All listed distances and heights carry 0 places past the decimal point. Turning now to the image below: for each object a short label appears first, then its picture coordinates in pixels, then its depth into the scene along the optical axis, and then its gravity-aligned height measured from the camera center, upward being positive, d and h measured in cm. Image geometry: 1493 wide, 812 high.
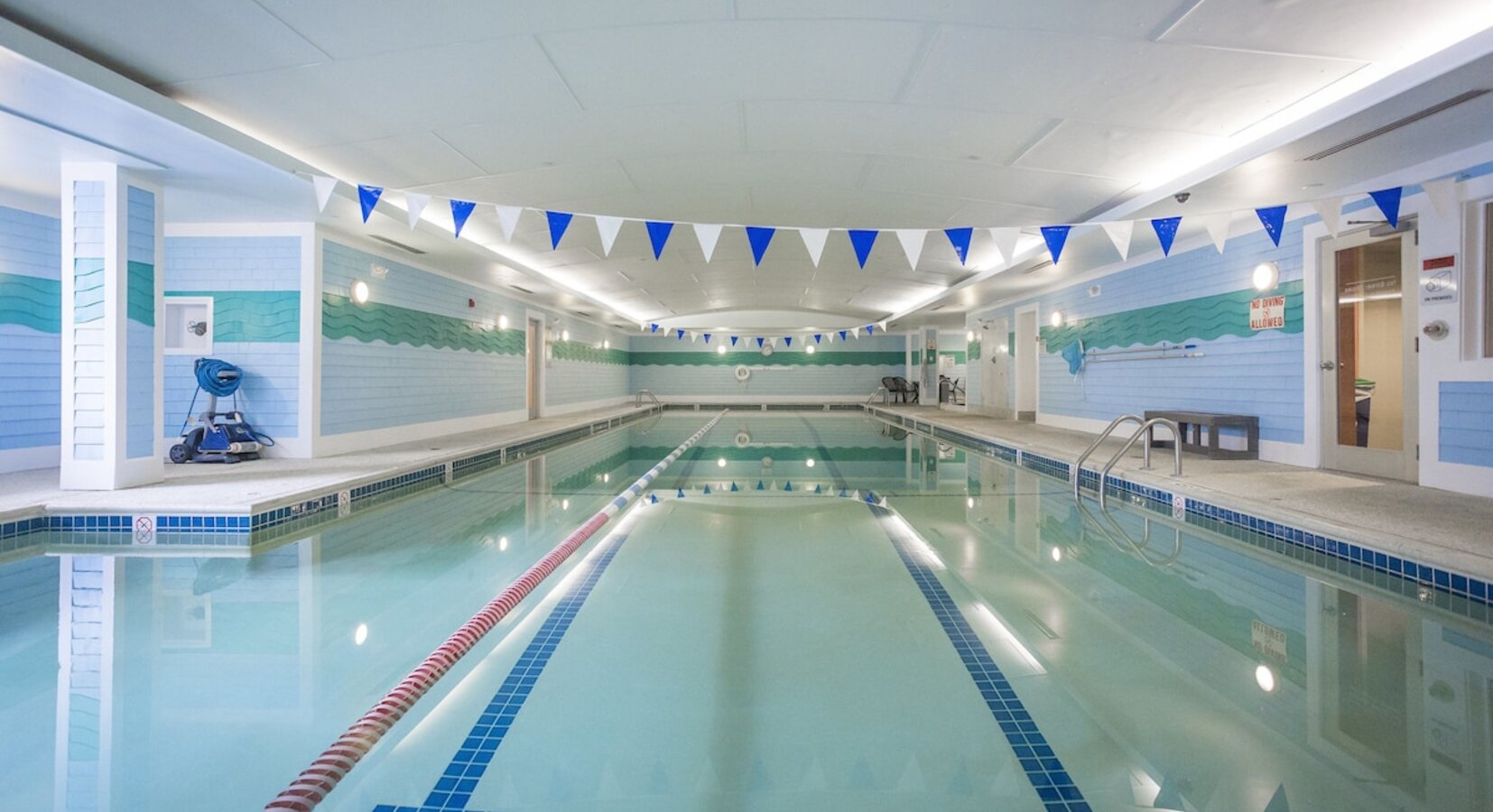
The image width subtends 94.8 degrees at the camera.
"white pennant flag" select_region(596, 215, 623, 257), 670 +180
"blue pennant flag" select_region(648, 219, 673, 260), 646 +169
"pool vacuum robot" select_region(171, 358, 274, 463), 638 -22
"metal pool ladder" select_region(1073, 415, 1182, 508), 531 -32
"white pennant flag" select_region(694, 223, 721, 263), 663 +173
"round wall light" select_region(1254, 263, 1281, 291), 641 +128
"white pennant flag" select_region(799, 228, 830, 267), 710 +178
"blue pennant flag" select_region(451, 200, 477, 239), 604 +177
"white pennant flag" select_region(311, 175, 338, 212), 512 +169
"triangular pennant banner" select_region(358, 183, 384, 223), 546 +170
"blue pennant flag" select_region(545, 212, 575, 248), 649 +180
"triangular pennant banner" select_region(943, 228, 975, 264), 712 +182
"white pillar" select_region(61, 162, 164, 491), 485 +60
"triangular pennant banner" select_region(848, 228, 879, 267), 716 +180
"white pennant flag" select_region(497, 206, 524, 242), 616 +175
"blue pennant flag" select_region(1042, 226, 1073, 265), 677 +174
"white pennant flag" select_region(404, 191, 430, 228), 580 +177
